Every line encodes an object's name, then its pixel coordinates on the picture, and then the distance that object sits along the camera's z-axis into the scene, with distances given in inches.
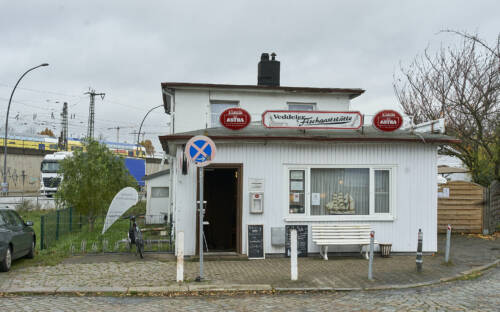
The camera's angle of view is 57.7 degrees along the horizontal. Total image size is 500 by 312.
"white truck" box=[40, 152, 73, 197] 1397.6
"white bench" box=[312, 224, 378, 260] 453.7
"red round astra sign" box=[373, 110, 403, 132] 479.2
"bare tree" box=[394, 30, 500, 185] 762.2
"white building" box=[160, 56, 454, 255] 457.4
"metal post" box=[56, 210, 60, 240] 564.4
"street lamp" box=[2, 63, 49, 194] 1111.3
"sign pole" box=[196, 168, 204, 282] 351.6
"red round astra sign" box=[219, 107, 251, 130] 459.2
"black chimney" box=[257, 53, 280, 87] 732.0
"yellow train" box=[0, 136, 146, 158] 2112.7
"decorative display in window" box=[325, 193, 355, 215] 476.7
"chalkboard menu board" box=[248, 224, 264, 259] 452.1
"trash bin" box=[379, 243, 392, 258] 465.1
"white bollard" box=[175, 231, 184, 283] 345.4
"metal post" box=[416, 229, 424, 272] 390.0
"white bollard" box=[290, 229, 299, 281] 355.9
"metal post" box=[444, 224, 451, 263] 422.7
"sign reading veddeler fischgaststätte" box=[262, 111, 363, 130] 469.1
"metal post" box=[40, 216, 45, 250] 489.7
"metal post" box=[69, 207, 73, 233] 641.0
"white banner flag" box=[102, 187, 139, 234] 595.3
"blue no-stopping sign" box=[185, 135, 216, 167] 356.8
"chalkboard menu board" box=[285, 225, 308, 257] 463.2
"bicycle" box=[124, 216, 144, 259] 445.7
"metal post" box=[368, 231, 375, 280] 363.6
